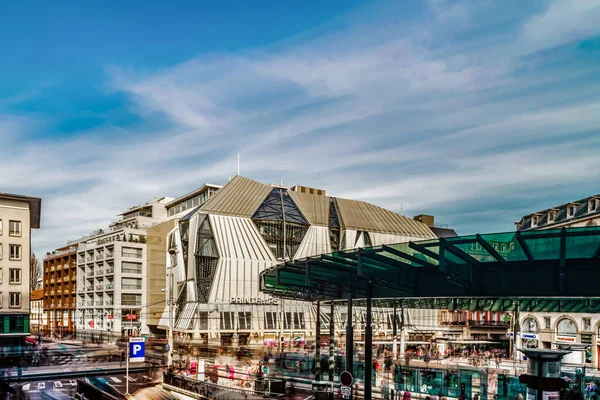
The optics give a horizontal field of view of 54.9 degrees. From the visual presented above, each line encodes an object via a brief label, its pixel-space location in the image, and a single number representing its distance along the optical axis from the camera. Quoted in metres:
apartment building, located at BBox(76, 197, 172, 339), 100.94
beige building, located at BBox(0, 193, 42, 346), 58.84
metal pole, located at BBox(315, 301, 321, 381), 32.06
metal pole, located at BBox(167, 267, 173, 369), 49.88
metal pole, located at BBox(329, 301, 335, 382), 30.36
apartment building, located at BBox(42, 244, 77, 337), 114.81
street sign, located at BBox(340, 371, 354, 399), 19.42
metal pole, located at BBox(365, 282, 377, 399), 21.08
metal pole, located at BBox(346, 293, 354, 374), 22.03
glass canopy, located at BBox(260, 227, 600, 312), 17.64
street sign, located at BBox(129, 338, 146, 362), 33.41
